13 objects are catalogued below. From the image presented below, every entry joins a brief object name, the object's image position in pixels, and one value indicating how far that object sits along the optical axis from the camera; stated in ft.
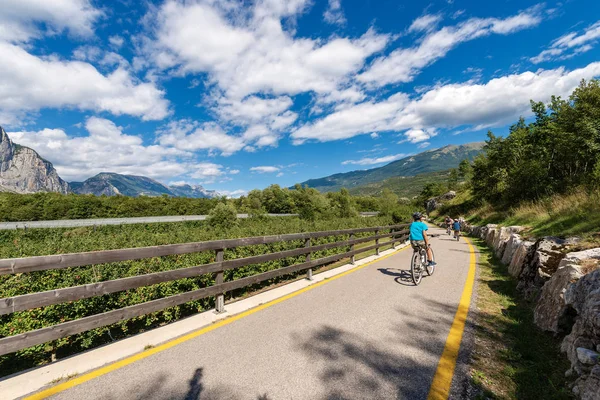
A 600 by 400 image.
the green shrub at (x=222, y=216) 121.60
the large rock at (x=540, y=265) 17.20
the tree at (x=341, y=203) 207.64
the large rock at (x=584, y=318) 9.04
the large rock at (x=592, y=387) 7.21
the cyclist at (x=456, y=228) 63.87
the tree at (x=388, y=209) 79.49
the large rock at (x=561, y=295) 11.99
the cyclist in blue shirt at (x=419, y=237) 24.00
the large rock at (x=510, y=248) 27.58
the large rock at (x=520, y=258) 21.27
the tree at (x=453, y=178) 291.38
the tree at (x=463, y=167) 264.19
